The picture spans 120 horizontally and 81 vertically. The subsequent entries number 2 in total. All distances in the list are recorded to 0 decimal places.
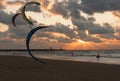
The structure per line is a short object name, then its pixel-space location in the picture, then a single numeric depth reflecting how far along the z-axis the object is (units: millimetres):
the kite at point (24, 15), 30083
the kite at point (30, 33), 30831
